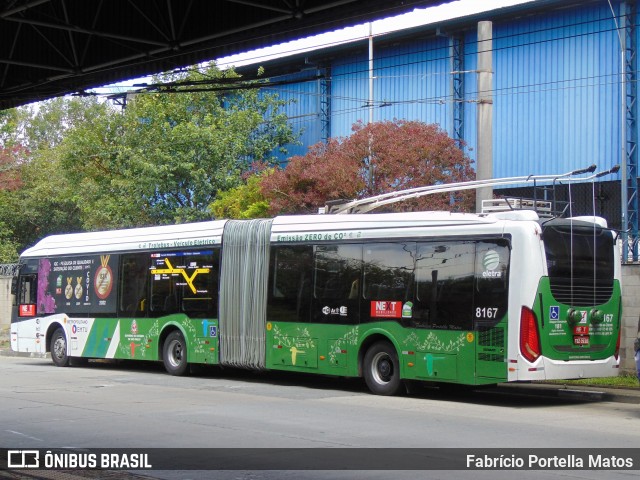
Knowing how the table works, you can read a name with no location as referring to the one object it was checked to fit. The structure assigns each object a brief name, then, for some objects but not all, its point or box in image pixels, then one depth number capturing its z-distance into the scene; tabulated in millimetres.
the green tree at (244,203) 29500
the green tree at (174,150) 34375
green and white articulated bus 15484
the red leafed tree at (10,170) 44688
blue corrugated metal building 27641
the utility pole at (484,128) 19469
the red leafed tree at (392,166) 25328
